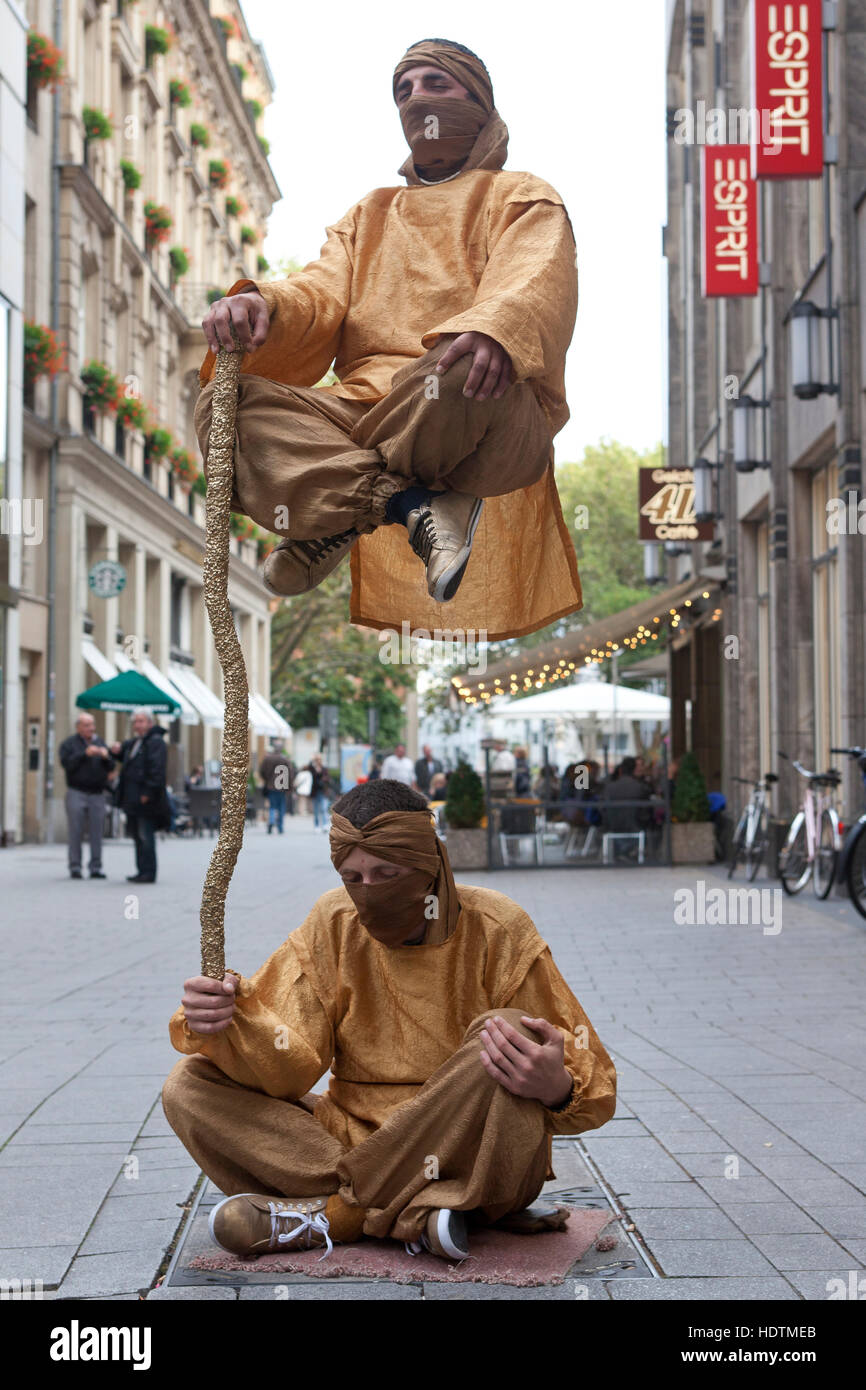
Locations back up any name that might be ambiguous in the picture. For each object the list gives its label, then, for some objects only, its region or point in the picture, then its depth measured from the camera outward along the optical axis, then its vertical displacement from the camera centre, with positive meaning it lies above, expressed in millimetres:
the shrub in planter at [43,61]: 25844 +11638
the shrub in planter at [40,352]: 25625 +6831
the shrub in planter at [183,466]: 35906 +6932
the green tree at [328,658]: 53594 +3973
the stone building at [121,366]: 27453 +8530
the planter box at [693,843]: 19938 -937
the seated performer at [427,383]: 3424 +857
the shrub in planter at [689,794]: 19781 -317
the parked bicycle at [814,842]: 14037 -672
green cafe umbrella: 22406 +1071
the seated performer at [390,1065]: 3832 -731
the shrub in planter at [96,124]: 29453 +12075
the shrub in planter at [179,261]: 38812 +12533
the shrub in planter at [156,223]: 35844 +12419
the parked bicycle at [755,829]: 17188 -662
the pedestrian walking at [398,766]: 24641 +66
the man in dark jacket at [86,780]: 17922 -91
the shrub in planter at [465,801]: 19047 -373
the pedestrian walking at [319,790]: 35312 -432
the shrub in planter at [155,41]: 35656 +16536
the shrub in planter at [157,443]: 34750 +7219
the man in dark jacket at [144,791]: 17062 -209
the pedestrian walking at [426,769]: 28688 +19
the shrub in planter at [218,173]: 43719 +16597
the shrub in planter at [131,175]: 32406 +12257
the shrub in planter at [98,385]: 29703 +7250
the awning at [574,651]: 19250 +1472
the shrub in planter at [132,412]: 30672 +7067
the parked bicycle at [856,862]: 11633 -696
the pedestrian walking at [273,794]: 31694 -523
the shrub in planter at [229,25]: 43272 +20700
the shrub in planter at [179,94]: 38781 +16641
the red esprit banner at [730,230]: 18344 +6285
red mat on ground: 3740 -1198
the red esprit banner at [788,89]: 14250 +6194
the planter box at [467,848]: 19047 -939
